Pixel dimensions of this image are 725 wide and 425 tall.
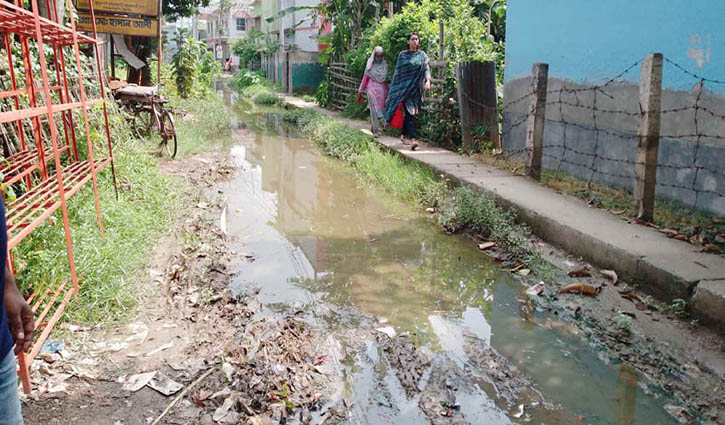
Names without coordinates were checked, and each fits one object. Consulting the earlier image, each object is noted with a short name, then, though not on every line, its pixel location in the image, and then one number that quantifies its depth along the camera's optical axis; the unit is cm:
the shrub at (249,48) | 3734
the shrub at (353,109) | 1502
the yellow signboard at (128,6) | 1023
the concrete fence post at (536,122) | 670
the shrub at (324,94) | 1817
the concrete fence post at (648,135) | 503
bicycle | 888
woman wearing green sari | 968
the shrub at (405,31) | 1099
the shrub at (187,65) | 1683
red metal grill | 290
